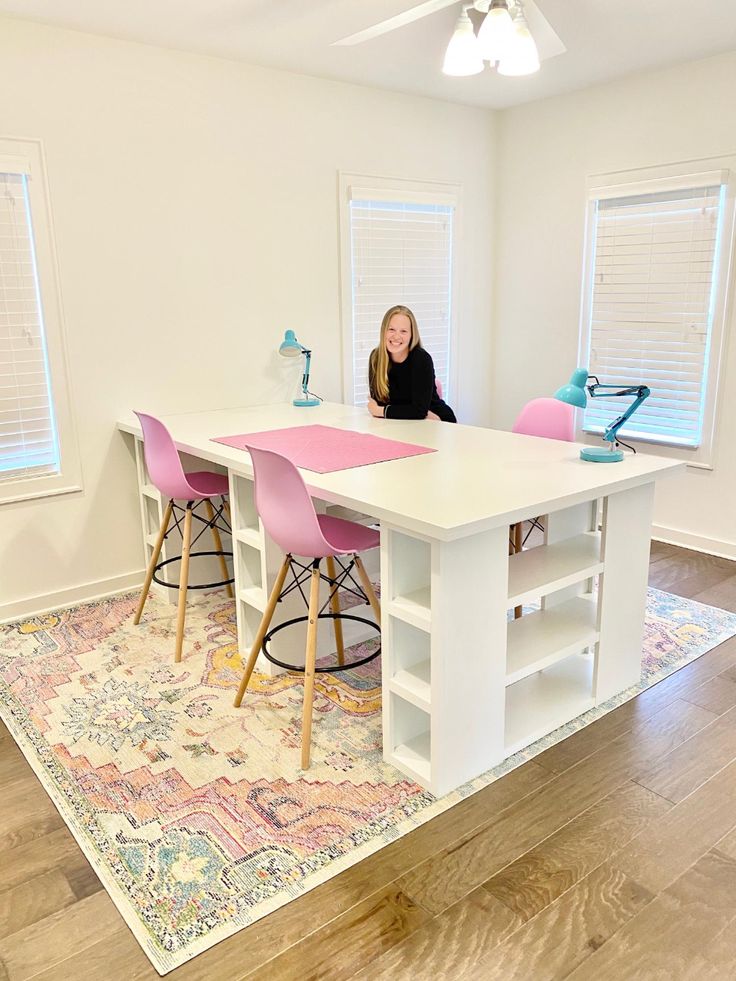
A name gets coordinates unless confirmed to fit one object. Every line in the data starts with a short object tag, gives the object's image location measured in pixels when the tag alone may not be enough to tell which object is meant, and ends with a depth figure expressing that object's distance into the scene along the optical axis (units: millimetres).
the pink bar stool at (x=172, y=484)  2904
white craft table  2098
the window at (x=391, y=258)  4207
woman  3592
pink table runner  2693
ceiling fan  2402
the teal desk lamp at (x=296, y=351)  3904
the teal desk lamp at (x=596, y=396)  2498
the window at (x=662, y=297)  3865
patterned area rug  1870
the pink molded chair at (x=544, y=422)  3197
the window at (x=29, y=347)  3158
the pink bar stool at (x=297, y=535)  2244
